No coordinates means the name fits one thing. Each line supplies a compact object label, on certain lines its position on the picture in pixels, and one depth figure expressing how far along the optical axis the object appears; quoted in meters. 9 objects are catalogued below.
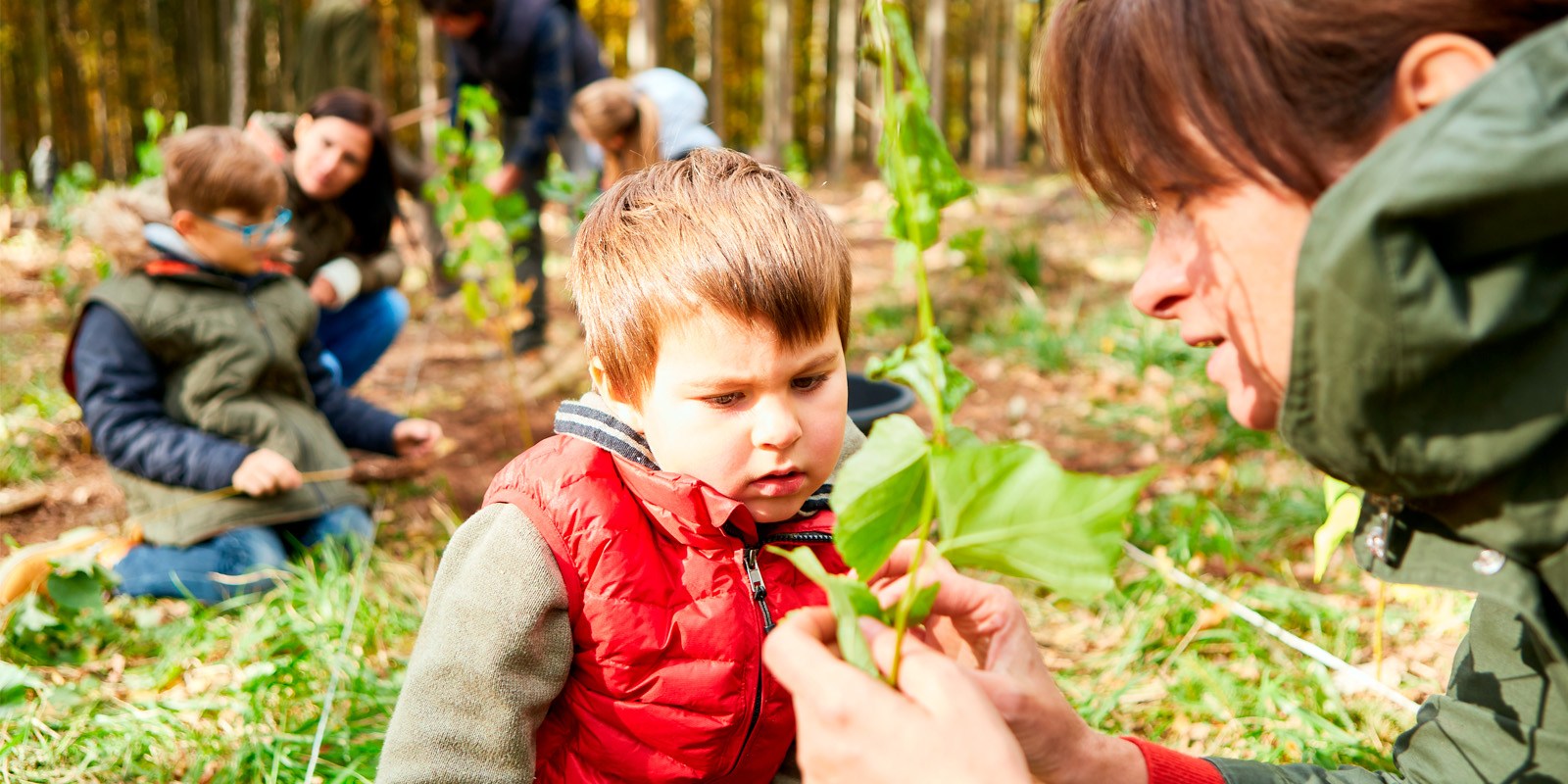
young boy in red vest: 1.23
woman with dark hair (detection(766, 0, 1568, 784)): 0.68
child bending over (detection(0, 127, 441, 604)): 2.64
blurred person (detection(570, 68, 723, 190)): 4.03
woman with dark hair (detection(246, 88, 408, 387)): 3.59
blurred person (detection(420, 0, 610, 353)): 4.49
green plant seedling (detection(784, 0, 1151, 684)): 0.65
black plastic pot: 2.73
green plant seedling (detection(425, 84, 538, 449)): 3.44
